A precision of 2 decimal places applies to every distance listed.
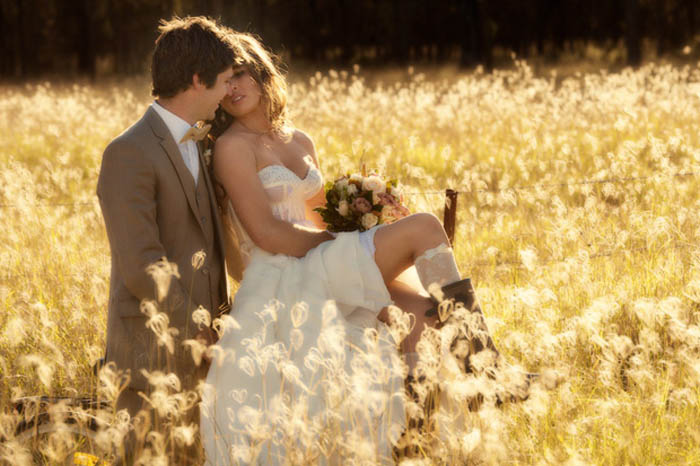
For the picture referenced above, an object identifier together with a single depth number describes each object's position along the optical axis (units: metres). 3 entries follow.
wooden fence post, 9.34
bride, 5.99
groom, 6.48
